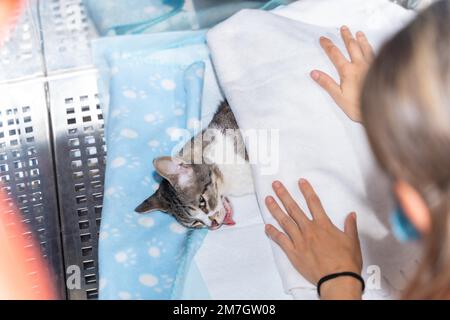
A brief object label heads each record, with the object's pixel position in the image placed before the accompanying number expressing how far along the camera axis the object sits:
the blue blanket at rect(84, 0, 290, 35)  1.95
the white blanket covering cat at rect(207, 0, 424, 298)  1.35
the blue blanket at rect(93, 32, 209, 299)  1.43
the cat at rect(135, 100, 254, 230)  1.48
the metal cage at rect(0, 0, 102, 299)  1.57
